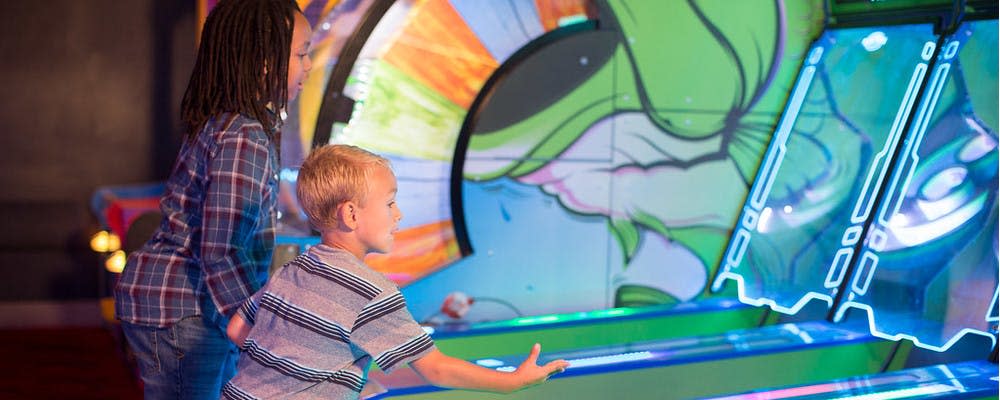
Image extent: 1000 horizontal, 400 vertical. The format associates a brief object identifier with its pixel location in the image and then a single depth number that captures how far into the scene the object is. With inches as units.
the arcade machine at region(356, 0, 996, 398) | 133.9
